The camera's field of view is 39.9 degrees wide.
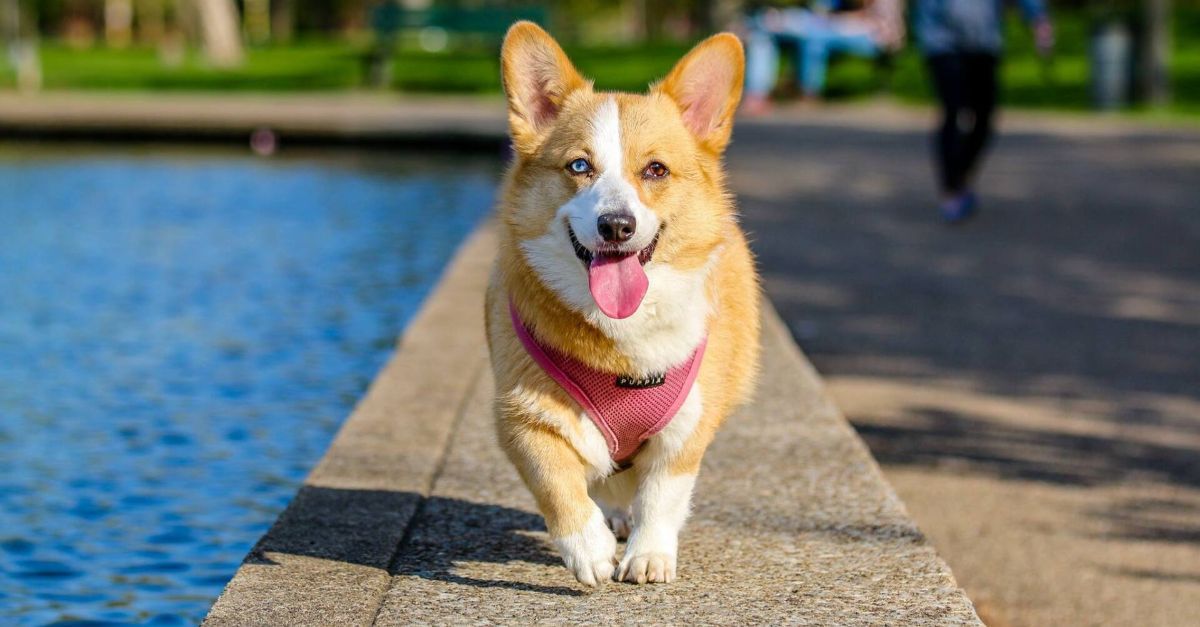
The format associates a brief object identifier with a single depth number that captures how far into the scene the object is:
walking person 12.09
